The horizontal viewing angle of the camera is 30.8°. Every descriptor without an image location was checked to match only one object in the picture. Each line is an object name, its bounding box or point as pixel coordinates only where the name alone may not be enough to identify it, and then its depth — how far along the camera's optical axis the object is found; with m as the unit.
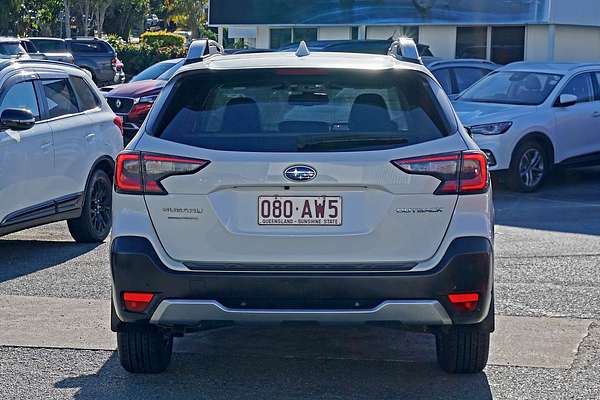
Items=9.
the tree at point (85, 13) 55.47
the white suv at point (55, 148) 8.78
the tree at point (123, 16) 65.09
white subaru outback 5.05
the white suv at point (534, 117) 13.82
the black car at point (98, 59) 37.19
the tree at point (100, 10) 56.62
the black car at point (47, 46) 33.88
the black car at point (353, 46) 20.30
